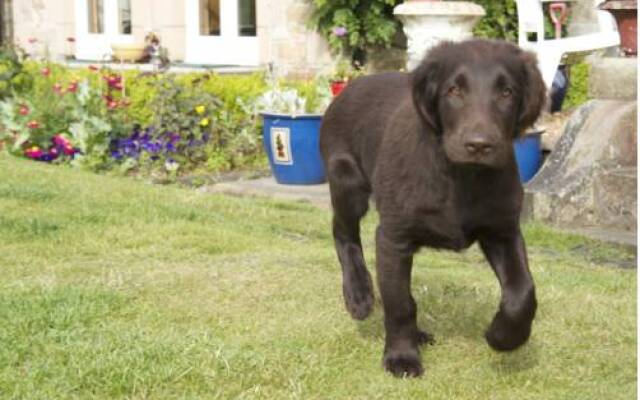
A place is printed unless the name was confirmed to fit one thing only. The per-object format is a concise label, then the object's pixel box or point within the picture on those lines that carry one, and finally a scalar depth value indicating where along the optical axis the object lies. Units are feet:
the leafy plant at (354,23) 34.30
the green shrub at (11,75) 36.27
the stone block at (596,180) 22.63
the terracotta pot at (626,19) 23.84
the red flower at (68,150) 31.30
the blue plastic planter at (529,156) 25.32
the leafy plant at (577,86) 32.58
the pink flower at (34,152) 31.55
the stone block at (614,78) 23.63
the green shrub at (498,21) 34.24
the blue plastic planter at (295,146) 27.78
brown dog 10.90
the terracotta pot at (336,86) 29.48
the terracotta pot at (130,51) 42.68
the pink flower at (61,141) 31.32
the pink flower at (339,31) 33.96
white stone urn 28.71
